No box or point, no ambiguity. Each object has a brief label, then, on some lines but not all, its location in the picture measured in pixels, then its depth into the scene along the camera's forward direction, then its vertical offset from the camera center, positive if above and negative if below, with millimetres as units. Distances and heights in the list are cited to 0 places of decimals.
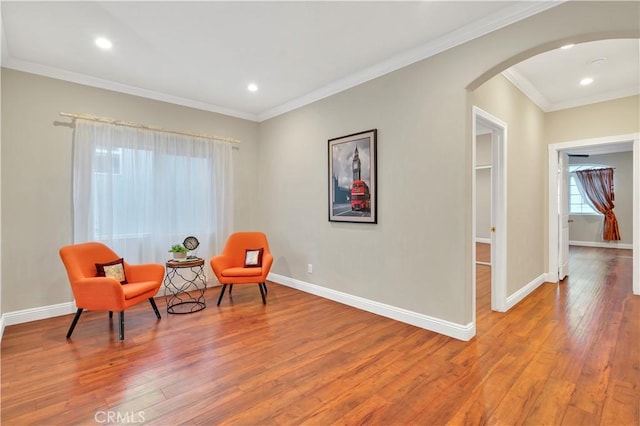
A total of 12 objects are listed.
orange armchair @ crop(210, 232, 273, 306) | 3844 -681
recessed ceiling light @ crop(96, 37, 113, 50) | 2867 +1624
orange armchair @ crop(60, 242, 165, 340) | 2859 -712
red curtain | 8359 +495
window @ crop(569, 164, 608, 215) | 8931 +433
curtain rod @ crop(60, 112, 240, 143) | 3575 +1139
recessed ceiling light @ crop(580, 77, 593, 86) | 3821 +1670
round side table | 3734 -1117
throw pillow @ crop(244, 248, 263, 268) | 4172 -639
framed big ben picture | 3584 +427
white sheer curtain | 3664 +297
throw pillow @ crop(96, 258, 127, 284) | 3225 -625
